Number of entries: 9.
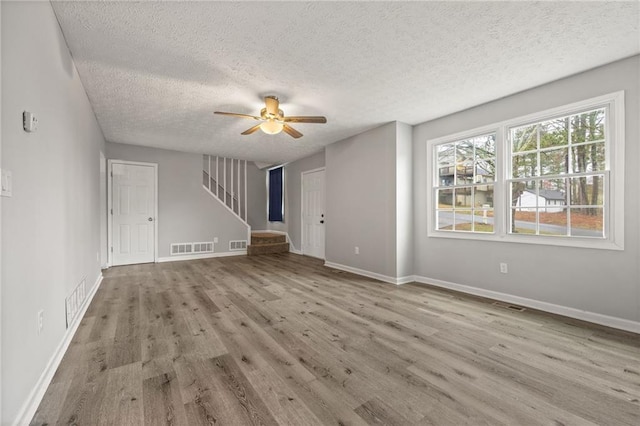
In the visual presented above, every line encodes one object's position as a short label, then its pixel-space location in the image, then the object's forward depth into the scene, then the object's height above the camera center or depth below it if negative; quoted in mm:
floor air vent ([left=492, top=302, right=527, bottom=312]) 3049 -1073
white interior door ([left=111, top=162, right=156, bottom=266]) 5371 +17
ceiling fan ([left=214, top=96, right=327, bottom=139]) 3229 +1130
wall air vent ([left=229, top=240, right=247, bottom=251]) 6762 -786
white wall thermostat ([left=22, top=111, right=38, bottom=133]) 1458 +503
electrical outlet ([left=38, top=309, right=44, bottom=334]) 1633 -638
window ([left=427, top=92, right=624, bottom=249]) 2643 +388
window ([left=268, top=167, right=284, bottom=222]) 7969 +573
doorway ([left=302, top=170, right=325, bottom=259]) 6461 -20
